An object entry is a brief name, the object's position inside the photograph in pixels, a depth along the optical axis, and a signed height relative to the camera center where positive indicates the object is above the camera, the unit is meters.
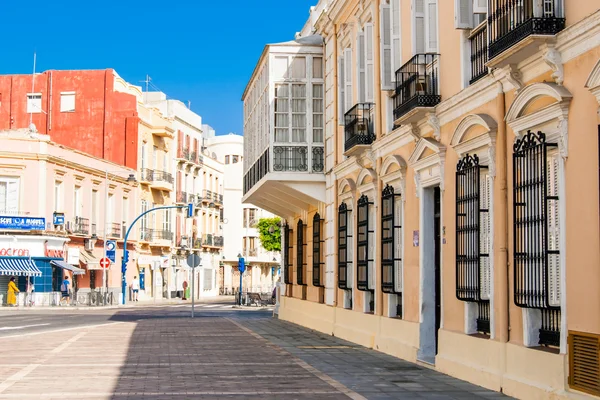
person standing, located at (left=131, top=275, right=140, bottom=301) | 59.72 -1.02
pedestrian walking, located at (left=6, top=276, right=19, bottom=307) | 46.62 -1.12
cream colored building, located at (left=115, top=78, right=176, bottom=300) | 62.44 +4.92
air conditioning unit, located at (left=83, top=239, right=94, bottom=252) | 53.56 +1.43
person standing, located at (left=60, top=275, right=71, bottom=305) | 49.08 -0.95
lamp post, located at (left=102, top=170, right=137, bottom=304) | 53.44 +3.03
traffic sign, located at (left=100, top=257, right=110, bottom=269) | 48.94 +0.41
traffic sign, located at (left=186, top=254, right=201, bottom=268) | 34.92 +0.40
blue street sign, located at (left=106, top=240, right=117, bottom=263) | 52.00 +1.14
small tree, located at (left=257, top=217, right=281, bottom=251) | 73.00 +2.58
